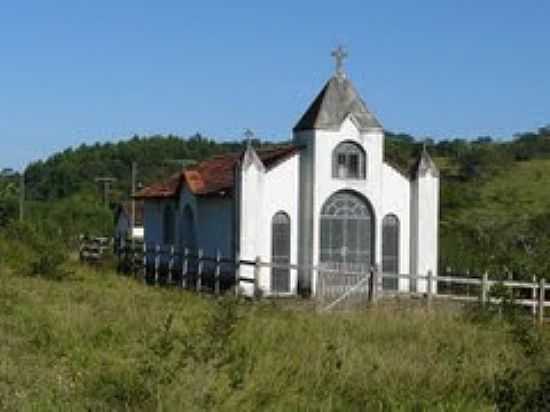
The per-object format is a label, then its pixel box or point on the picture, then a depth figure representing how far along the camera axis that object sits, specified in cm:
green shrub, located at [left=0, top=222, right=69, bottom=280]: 3388
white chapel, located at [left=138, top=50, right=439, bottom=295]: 3562
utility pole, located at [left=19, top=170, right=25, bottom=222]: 8222
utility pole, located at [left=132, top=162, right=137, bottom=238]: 7144
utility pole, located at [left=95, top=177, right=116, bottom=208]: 9665
